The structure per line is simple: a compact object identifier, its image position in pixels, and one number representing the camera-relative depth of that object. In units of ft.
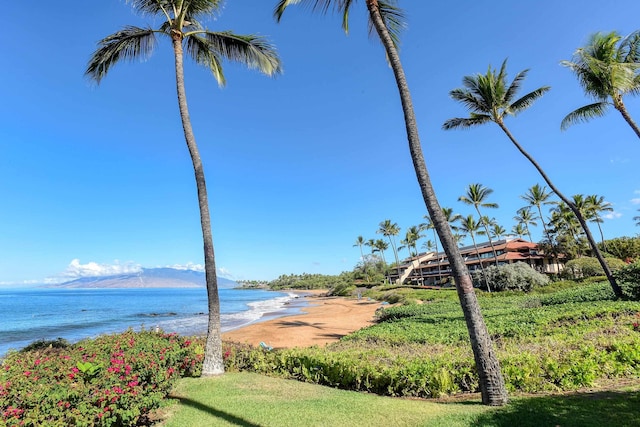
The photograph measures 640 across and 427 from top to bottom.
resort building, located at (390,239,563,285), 170.40
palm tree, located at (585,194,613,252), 168.73
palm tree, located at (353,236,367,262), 343.05
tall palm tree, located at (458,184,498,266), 143.79
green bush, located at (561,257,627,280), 117.29
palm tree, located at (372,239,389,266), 315.58
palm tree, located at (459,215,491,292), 171.43
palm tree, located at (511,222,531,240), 246.64
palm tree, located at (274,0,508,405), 18.08
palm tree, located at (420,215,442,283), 212.78
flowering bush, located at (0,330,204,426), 16.14
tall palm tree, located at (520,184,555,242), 170.38
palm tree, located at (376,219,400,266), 291.17
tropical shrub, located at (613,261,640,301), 51.39
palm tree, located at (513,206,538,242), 221.19
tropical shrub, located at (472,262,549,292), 112.27
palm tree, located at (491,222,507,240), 234.79
